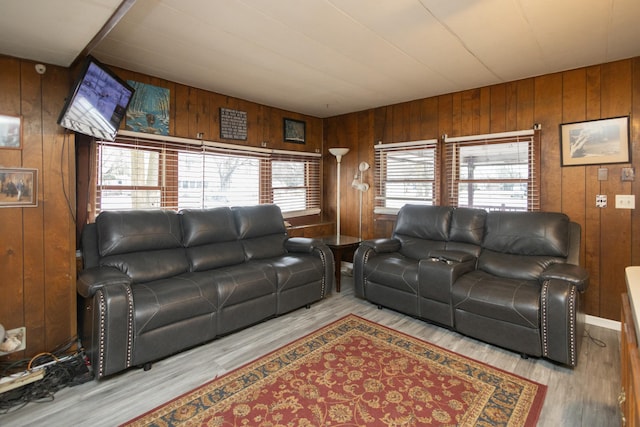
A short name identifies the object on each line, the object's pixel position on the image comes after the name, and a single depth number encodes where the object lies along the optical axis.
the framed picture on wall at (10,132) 2.27
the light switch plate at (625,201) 2.90
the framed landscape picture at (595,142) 2.92
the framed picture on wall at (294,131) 4.72
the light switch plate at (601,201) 3.03
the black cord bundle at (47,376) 2.00
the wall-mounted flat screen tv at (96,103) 2.33
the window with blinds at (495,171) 3.43
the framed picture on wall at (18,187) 2.29
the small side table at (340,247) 3.98
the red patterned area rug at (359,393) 1.82
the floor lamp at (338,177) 4.45
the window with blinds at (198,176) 3.13
